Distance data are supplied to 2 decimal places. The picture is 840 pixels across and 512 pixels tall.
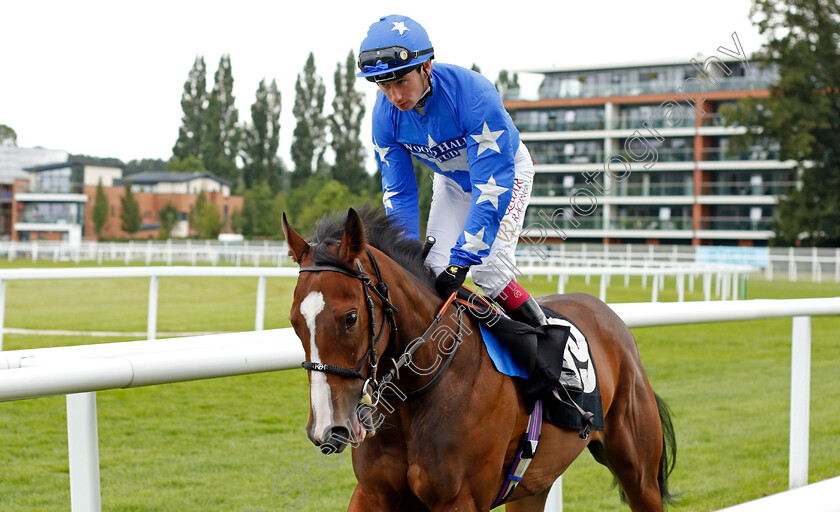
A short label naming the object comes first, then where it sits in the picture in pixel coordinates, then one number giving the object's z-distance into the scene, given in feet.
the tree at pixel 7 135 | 350.35
